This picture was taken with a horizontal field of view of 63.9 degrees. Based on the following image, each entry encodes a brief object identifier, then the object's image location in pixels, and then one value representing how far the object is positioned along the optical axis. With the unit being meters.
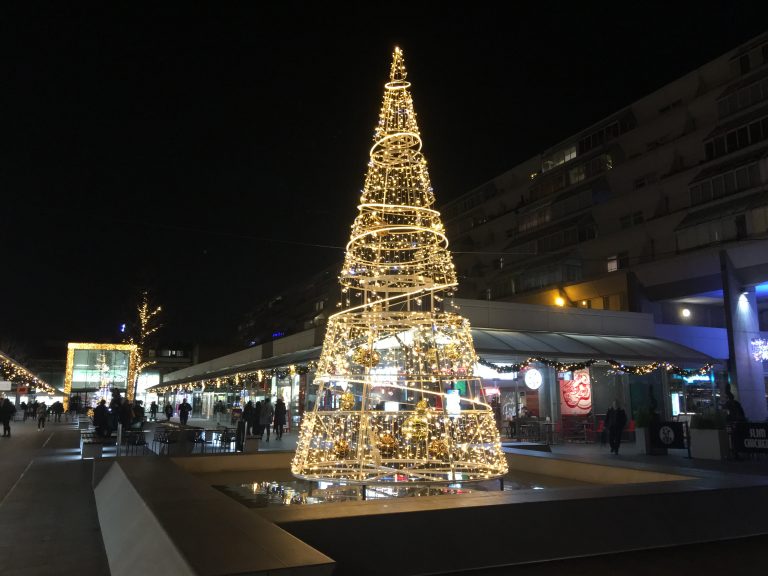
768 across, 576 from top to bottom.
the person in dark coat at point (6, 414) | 25.72
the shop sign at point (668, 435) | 17.55
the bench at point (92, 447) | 15.62
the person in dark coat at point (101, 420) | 20.22
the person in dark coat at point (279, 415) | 22.90
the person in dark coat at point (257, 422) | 19.95
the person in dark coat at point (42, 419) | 32.50
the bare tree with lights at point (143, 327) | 48.50
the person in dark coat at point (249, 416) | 19.17
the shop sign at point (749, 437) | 15.96
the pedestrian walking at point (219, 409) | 40.12
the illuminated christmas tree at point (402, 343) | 9.02
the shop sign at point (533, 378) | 23.36
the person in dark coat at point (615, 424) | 18.34
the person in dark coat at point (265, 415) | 21.28
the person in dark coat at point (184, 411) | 29.70
